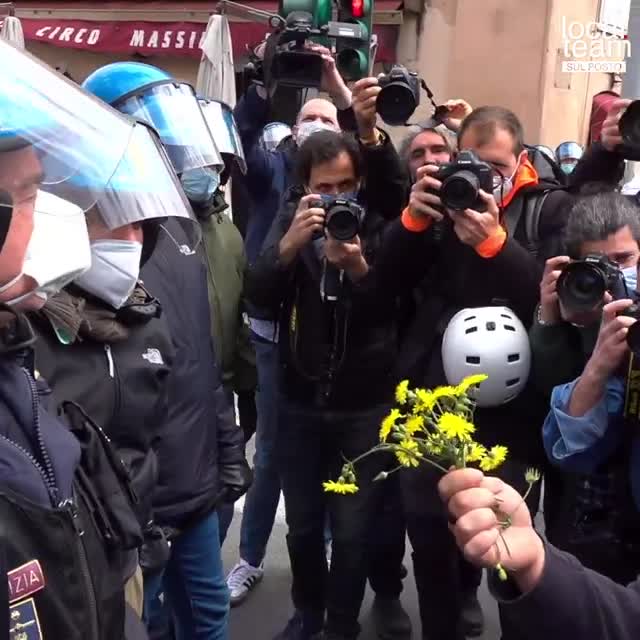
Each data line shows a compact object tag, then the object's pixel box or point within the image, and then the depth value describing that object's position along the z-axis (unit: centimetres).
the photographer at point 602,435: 215
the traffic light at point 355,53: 389
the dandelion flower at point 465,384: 122
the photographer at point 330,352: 295
